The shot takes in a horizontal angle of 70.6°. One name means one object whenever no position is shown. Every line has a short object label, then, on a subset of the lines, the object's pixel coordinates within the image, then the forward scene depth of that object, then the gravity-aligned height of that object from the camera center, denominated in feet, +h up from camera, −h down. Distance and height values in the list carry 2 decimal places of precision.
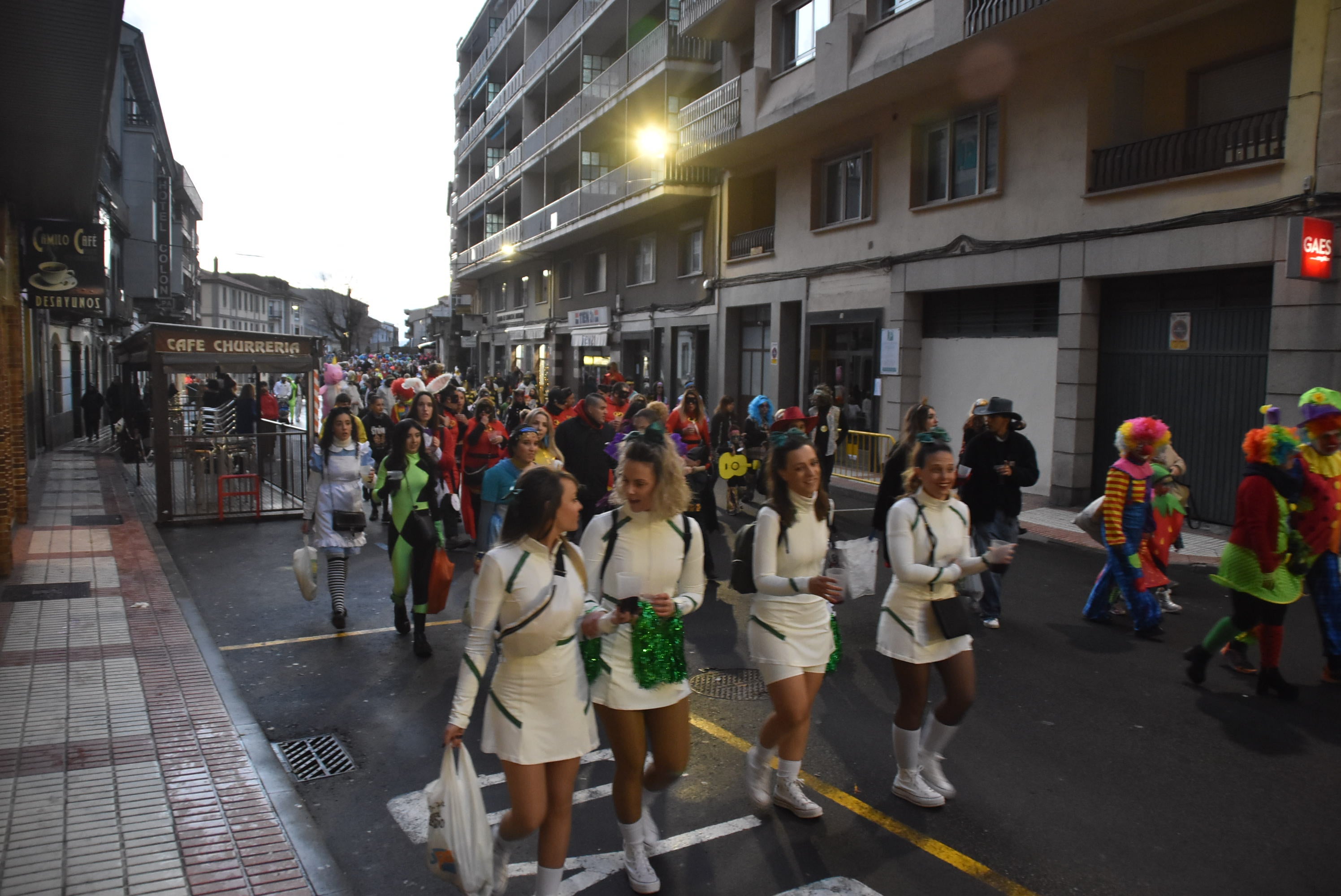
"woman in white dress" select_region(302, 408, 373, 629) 24.45 -3.42
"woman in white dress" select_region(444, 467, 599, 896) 10.39 -3.32
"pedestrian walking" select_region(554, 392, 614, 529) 26.76 -2.04
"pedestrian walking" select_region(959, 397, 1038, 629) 23.77 -2.35
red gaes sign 33.68 +4.99
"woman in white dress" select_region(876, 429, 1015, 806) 13.65 -3.22
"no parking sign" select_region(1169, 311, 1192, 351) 41.27 +2.42
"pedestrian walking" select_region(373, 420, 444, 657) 22.27 -3.34
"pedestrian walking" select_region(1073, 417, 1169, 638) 22.45 -3.04
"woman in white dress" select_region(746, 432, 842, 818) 12.80 -3.15
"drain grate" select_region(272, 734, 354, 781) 15.70 -6.62
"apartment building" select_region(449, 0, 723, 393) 80.53 +17.73
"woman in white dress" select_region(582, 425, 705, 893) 11.18 -2.81
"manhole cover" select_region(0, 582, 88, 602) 26.81 -6.50
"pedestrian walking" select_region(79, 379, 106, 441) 83.15 -3.53
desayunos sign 48.14 +5.34
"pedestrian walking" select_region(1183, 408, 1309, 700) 17.88 -2.94
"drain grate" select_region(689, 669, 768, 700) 19.34 -6.41
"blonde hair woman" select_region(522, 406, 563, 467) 23.68 -1.59
